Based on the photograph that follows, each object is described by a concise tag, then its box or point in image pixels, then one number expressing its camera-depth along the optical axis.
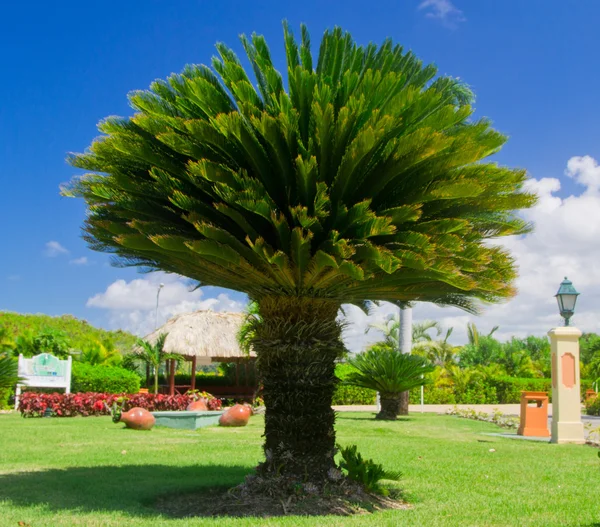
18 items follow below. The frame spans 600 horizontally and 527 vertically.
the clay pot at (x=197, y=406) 22.62
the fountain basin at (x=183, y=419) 17.92
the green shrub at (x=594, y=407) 25.64
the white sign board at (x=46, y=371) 23.66
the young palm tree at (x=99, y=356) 30.72
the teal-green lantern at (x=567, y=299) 14.67
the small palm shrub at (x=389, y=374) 19.55
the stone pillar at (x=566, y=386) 14.62
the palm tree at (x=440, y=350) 43.72
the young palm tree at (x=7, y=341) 26.69
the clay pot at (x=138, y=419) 16.75
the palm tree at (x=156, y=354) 27.06
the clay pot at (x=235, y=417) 18.59
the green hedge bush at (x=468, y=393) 30.56
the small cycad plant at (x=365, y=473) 7.66
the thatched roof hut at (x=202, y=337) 27.91
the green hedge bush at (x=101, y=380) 25.84
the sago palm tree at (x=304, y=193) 6.67
